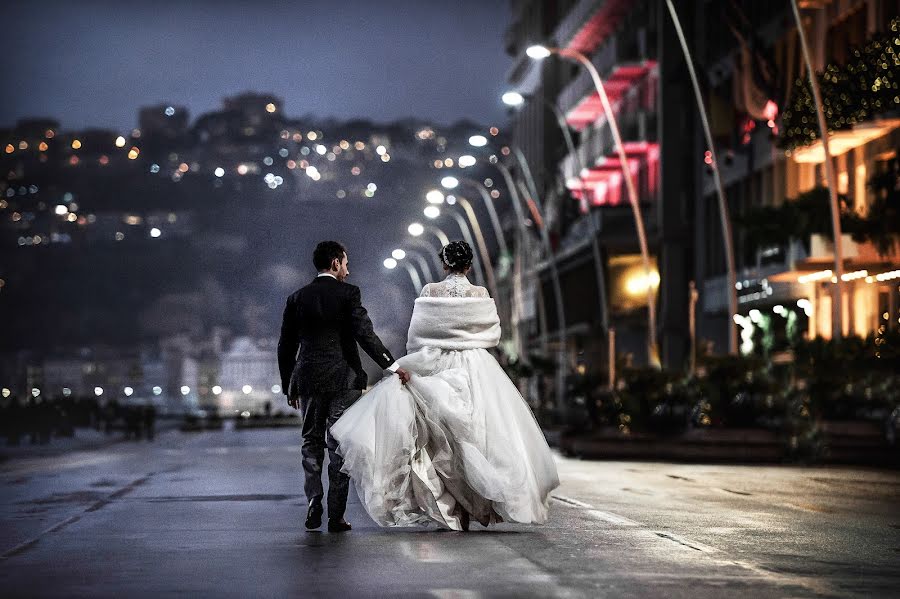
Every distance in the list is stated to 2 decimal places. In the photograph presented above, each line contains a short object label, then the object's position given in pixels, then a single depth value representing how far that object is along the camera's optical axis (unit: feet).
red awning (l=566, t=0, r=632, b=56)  252.21
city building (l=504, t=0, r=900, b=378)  137.39
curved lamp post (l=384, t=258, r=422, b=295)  396.69
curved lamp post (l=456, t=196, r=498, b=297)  259.80
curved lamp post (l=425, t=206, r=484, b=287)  216.88
